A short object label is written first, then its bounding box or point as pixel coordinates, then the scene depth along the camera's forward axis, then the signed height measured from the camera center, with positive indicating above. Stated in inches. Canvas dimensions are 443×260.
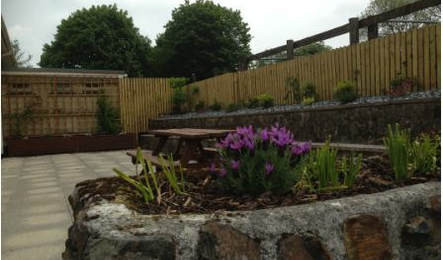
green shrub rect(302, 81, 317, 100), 335.3 +21.5
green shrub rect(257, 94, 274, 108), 369.4 +15.5
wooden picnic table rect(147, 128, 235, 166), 175.6 -10.7
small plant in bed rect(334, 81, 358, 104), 274.5 +16.1
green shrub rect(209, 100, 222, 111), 478.9 +14.7
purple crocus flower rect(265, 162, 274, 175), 74.4 -9.1
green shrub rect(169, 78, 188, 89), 574.9 +52.4
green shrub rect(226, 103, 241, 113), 429.8 +11.3
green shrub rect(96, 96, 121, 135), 508.7 +4.3
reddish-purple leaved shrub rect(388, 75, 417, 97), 249.0 +17.7
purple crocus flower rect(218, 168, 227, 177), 78.0 -10.1
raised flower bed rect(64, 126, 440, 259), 56.7 -14.6
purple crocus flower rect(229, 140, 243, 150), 78.0 -5.1
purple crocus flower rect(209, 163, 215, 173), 83.6 -10.1
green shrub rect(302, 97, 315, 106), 318.0 +11.9
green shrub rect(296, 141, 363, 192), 82.4 -11.9
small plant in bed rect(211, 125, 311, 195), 76.2 -8.5
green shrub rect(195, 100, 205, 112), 524.0 +17.0
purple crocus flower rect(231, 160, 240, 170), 76.0 -8.5
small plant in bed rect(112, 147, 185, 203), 72.7 -12.8
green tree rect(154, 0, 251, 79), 987.3 +183.1
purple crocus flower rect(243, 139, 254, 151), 76.7 -4.8
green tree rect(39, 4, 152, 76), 1085.8 +210.5
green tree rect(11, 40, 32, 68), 1192.7 +209.3
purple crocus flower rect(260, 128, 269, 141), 79.1 -3.6
